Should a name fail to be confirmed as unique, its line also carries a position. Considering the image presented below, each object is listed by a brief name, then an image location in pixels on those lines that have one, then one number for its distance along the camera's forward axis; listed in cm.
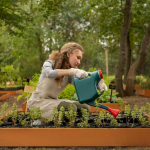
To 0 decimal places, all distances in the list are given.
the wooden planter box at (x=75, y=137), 204
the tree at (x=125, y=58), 642
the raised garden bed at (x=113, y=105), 414
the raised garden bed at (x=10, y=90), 769
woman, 239
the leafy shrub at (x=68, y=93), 434
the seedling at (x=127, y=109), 232
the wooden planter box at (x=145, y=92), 726
